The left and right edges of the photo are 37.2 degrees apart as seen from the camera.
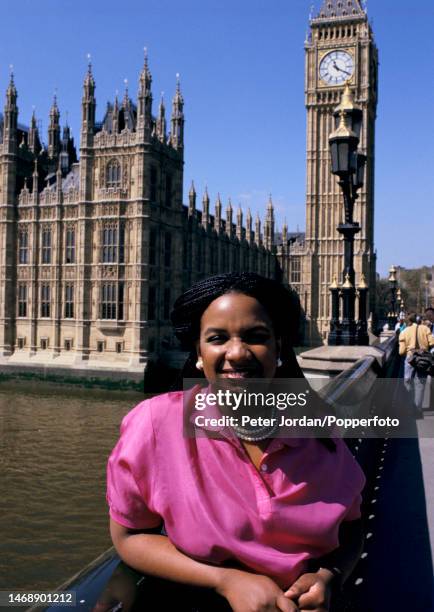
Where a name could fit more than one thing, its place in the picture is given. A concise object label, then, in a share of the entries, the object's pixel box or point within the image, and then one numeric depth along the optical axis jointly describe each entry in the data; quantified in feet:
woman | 6.33
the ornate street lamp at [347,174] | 34.06
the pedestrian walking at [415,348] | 31.83
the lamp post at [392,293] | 101.75
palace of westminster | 124.47
